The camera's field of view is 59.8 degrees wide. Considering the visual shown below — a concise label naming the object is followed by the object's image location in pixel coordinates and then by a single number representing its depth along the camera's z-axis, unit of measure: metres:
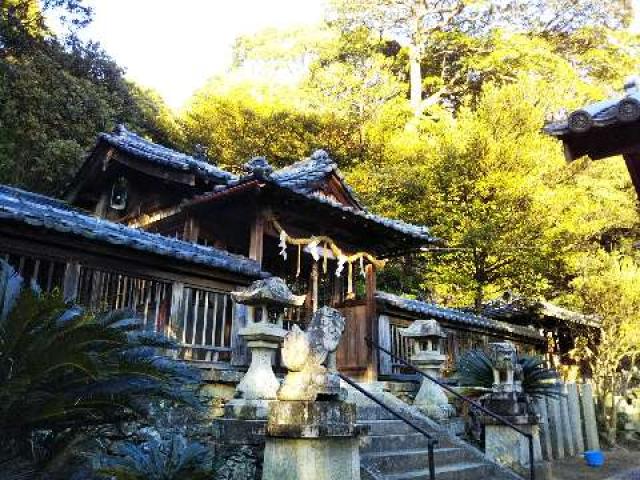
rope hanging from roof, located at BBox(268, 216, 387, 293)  11.81
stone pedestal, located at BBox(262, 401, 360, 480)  5.85
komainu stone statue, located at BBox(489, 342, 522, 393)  10.52
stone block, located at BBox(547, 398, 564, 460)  13.31
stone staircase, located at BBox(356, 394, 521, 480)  7.83
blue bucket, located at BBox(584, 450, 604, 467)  12.83
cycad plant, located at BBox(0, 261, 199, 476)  4.02
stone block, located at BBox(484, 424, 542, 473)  9.76
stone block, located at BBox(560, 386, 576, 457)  13.82
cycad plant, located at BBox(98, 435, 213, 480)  4.94
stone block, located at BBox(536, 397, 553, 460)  12.59
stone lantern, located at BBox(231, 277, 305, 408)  7.58
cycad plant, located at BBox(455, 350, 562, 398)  11.42
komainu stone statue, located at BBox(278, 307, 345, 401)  6.15
